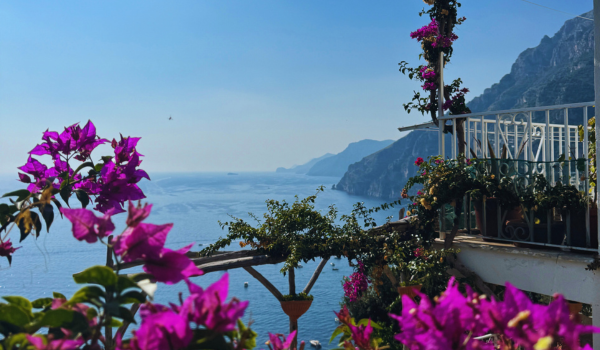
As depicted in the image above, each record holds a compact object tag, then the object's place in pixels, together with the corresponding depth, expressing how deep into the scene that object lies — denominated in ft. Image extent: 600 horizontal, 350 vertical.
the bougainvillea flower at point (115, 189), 3.04
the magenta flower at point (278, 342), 2.20
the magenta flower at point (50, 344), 1.23
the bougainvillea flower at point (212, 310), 1.38
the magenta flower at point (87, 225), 1.48
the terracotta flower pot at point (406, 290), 12.59
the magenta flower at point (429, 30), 16.60
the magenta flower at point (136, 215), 1.44
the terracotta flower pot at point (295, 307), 14.42
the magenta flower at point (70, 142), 3.36
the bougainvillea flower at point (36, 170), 3.28
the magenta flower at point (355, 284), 17.18
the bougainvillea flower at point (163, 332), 1.32
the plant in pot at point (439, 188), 13.00
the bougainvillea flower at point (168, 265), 1.46
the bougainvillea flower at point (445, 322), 1.44
